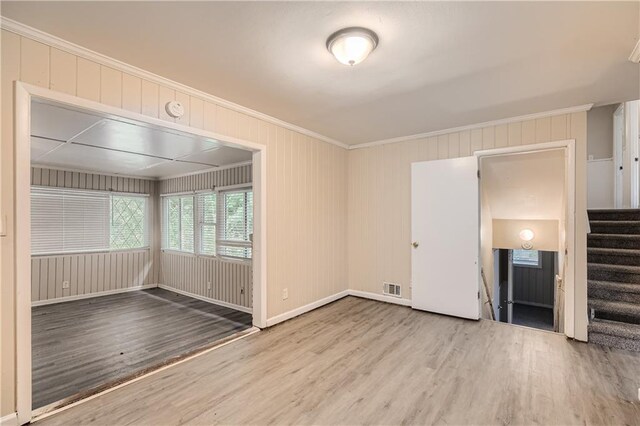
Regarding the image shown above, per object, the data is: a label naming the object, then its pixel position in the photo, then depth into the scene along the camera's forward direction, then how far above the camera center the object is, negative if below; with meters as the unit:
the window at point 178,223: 5.99 -0.21
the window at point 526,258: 7.62 -1.18
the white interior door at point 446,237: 3.80 -0.31
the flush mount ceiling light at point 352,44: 1.92 +1.14
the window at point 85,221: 5.25 -0.15
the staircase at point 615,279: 3.07 -0.80
